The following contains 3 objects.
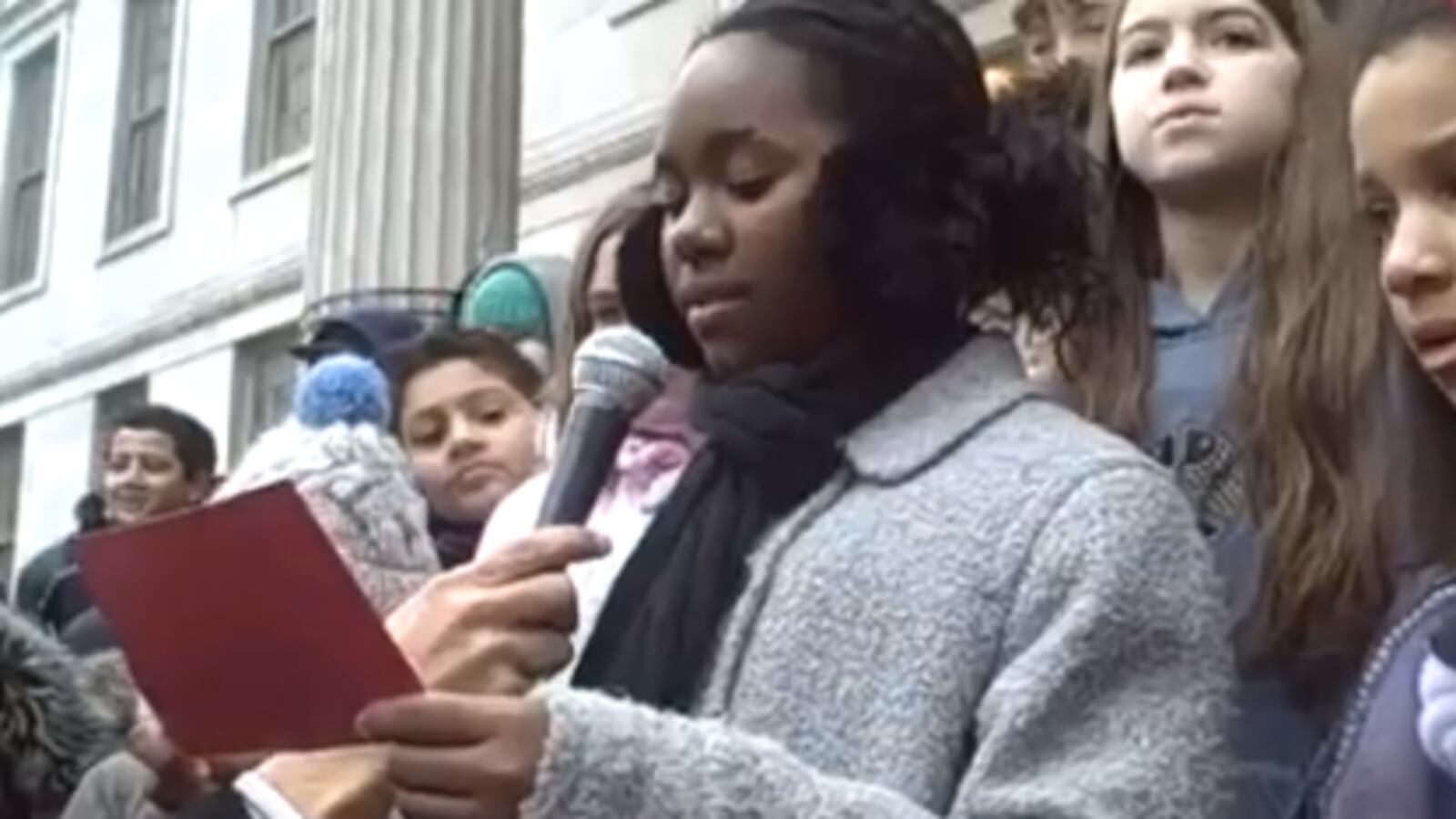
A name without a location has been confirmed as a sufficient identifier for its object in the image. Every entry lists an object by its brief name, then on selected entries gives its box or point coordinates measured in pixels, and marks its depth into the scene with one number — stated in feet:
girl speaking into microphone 5.92
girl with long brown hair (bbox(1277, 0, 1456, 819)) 6.18
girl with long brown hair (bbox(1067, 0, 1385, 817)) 7.37
